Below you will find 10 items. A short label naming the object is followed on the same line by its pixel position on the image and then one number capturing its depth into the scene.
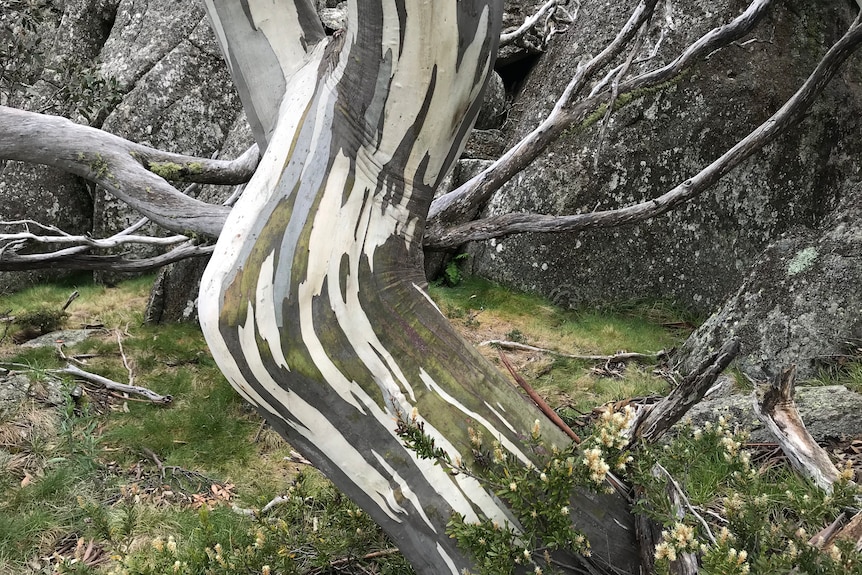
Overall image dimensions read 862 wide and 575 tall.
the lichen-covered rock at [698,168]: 6.09
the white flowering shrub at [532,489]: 1.66
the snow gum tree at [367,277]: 1.85
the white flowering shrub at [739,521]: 1.43
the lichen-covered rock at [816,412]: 3.04
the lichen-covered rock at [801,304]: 4.00
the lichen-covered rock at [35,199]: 8.70
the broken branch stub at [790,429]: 2.06
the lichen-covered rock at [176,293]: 6.89
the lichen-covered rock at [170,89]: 8.59
